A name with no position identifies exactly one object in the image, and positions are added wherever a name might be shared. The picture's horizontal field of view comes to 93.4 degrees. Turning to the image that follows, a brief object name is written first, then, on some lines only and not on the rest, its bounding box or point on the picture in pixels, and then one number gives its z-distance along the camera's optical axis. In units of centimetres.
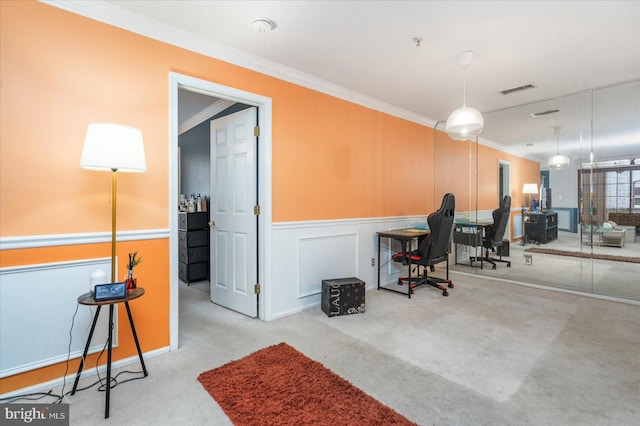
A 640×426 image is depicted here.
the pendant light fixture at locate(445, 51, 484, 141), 281
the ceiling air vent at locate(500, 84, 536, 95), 362
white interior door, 311
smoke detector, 226
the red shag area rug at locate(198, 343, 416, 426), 163
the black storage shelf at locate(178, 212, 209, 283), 441
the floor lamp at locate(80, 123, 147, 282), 171
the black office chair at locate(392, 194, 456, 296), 370
